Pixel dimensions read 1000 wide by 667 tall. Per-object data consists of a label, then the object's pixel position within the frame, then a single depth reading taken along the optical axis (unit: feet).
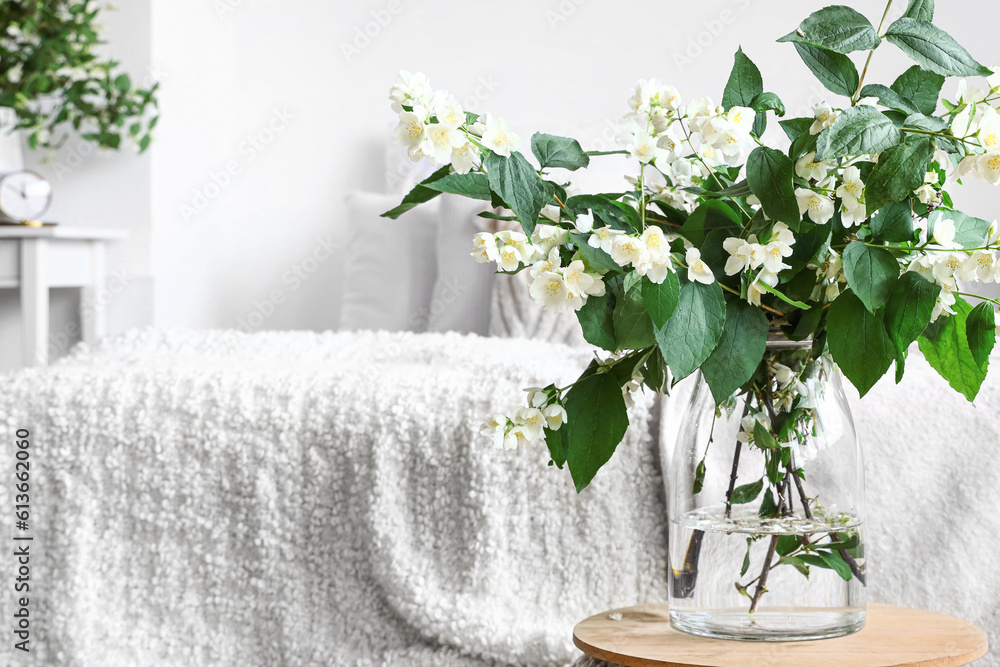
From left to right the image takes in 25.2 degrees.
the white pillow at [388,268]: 14.16
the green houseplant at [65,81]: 14.58
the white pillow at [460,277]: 12.59
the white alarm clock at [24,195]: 14.18
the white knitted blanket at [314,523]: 7.34
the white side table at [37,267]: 13.29
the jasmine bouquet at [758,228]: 5.40
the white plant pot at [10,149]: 15.02
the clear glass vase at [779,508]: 5.91
